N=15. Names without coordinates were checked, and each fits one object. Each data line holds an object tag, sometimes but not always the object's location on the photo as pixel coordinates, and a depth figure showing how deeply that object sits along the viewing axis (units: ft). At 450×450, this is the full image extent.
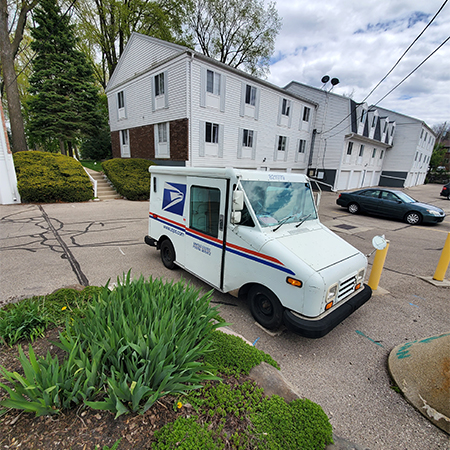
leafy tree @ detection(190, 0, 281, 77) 84.38
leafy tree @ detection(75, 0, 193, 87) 77.46
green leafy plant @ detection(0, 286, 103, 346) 8.33
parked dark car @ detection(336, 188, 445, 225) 36.83
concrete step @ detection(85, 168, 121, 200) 49.46
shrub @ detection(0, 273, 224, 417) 5.54
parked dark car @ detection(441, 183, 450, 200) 71.20
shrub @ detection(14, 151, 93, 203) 40.78
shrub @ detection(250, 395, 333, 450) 5.88
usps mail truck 10.32
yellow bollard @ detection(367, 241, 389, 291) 16.01
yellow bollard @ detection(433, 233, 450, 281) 16.97
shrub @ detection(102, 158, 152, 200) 48.06
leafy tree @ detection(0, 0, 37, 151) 47.29
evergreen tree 59.72
